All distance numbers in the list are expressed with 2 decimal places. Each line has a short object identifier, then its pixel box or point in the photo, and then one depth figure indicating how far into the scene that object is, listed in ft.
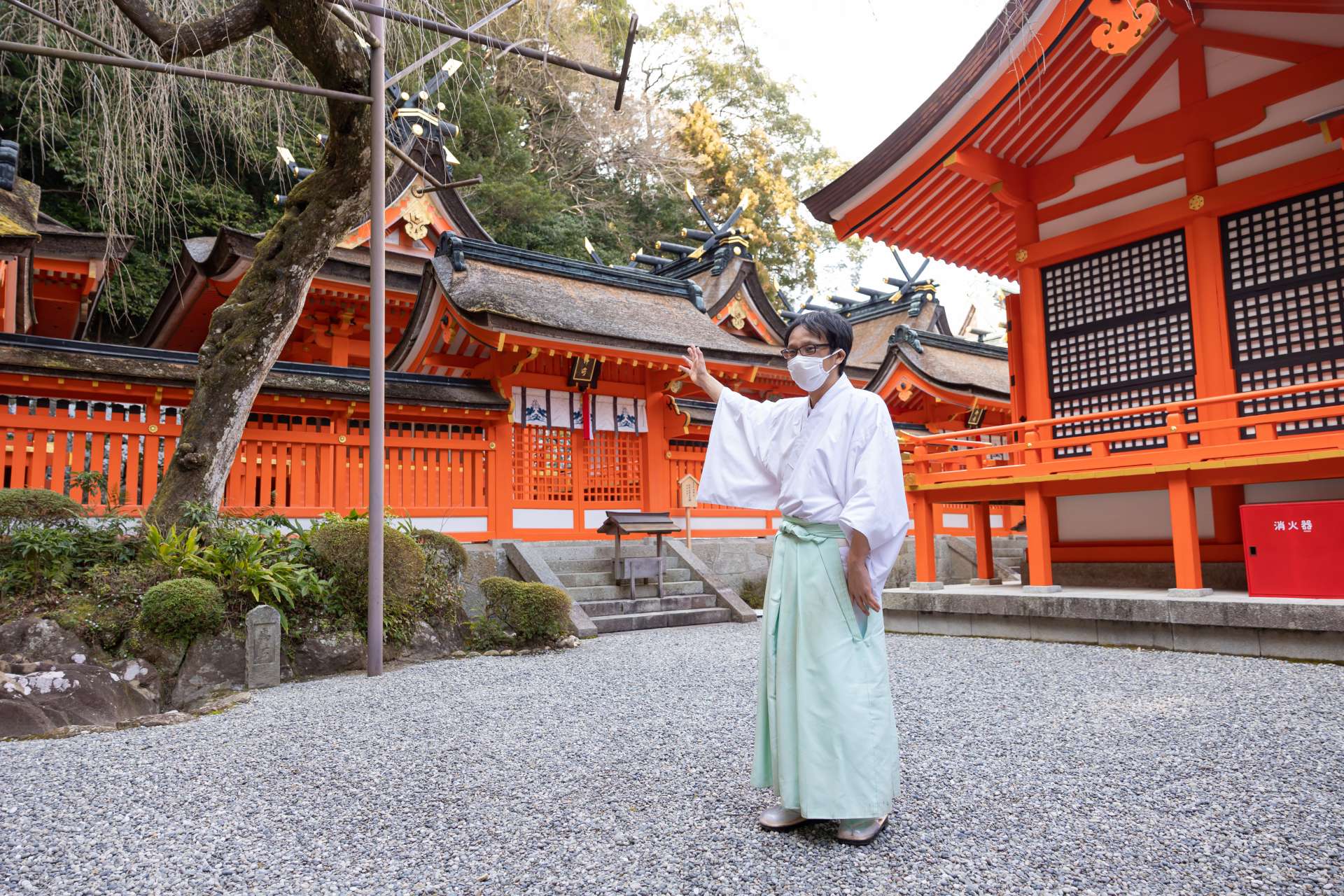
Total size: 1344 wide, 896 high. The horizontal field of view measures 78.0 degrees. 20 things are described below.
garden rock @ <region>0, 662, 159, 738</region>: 14.64
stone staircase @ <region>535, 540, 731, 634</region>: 29.30
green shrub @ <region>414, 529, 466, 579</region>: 23.66
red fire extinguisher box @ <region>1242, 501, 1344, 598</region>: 18.26
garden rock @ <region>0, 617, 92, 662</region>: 16.28
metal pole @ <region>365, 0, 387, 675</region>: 19.29
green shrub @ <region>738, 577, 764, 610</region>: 38.88
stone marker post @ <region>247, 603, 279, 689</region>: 18.26
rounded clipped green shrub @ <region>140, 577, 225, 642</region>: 17.46
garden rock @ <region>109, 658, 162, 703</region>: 16.98
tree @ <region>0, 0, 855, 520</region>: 16.89
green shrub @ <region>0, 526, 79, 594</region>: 18.24
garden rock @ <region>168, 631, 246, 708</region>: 17.37
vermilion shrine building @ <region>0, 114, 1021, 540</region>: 24.85
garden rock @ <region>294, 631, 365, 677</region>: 19.51
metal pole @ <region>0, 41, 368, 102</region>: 13.60
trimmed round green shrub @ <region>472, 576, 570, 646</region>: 23.79
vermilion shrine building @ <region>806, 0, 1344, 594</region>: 21.16
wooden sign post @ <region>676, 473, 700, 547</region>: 35.12
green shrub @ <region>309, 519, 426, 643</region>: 20.90
